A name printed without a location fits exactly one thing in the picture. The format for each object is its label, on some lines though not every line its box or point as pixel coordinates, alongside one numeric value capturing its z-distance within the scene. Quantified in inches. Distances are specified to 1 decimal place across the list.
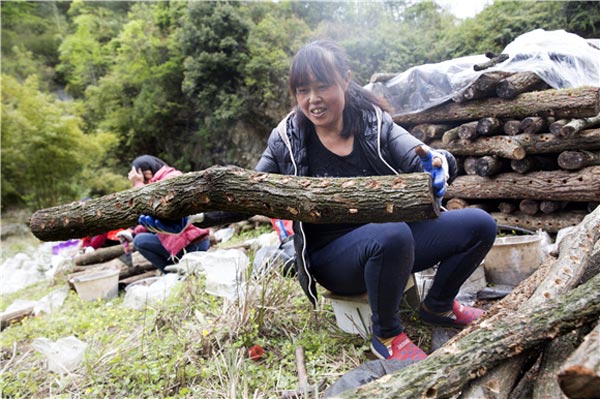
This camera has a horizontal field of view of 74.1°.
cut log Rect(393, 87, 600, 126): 111.5
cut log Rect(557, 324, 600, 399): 28.6
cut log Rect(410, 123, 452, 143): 151.8
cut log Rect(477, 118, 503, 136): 132.4
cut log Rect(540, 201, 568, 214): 126.6
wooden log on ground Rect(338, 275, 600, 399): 38.3
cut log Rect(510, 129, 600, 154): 115.5
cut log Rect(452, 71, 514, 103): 131.6
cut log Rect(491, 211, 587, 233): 122.5
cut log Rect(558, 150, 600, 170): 116.4
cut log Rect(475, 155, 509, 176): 134.9
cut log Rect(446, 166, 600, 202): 116.4
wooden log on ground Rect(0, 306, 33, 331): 125.9
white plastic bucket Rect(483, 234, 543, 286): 88.4
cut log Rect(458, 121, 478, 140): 137.5
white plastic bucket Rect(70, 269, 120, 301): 132.3
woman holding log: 63.2
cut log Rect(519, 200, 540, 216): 131.4
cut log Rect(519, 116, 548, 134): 123.3
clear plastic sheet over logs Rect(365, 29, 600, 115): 131.6
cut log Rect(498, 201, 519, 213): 138.7
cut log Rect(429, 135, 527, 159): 125.6
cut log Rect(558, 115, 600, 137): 114.0
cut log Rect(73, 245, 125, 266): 162.4
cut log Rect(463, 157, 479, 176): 141.3
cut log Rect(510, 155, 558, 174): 129.3
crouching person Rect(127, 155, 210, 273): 137.0
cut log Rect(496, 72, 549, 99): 127.9
